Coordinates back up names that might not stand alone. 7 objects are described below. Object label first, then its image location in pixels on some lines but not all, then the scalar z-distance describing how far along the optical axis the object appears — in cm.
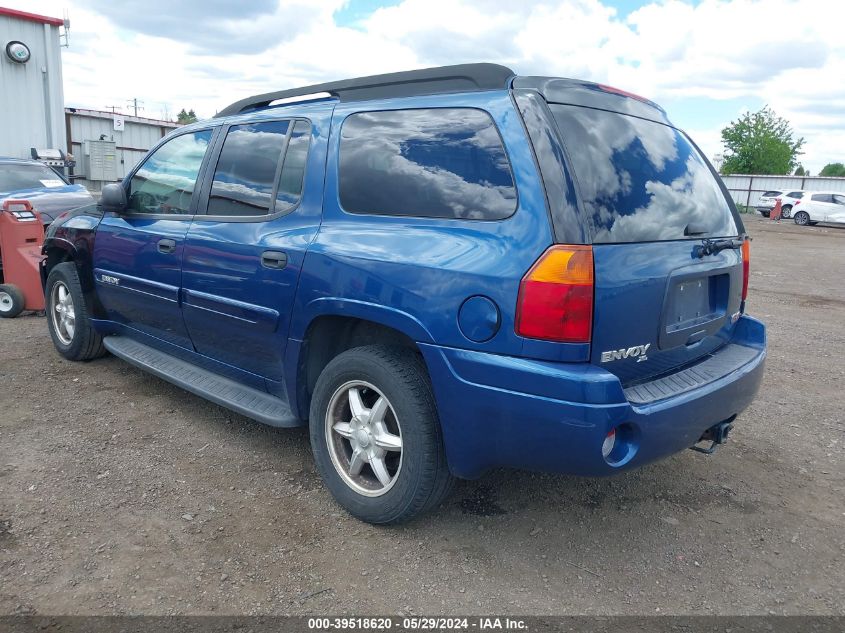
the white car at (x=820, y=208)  2795
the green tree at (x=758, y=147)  5603
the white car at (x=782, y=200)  3064
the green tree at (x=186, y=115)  8608
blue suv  248
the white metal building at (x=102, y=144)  2052
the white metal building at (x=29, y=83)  1645
